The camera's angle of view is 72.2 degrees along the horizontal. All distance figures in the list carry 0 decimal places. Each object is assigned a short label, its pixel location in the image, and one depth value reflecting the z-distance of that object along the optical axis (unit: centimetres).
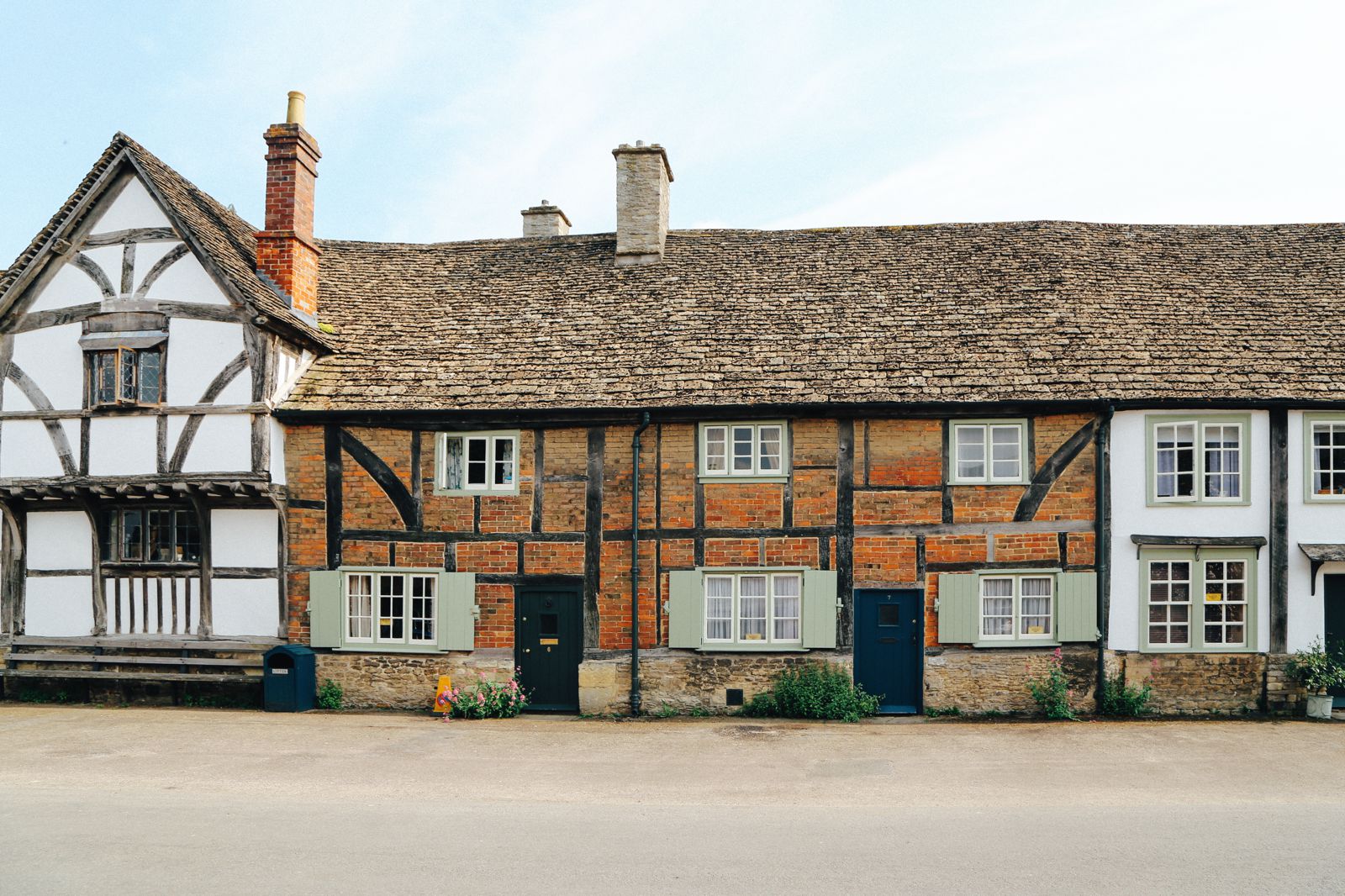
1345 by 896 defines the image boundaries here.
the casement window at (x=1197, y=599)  1457
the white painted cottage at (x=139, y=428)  1510
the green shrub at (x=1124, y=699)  1430
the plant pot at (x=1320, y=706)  1398
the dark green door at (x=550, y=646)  1508
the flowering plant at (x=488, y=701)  1470
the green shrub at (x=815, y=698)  1438
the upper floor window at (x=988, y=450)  1483
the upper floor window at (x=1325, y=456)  1455
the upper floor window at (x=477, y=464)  1543
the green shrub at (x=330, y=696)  1520
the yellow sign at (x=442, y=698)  1471
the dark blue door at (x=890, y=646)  1473
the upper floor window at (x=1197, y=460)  1462
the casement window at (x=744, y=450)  1506
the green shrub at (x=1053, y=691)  1427
